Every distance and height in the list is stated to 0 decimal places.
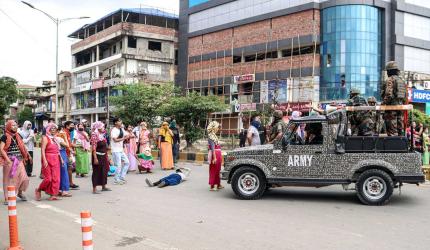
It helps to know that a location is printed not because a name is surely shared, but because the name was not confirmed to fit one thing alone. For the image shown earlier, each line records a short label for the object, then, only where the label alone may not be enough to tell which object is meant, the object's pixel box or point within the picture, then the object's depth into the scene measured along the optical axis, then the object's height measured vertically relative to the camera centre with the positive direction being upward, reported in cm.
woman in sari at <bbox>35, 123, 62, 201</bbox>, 930 -80
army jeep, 844 -61
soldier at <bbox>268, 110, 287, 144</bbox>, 1080 +14
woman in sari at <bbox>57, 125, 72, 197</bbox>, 980 -90
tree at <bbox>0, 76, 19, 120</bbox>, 4688 +382
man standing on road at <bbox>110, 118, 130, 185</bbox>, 1138 -58
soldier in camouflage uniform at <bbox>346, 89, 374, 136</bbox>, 919 +20
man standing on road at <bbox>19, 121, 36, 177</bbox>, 1333 -31
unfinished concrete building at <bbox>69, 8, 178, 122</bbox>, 5331 +972
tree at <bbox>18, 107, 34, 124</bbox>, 8350 +237
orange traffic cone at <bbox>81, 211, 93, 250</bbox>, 347 -79
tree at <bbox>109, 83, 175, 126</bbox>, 2734 +165
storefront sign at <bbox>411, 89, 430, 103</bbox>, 3766 +313
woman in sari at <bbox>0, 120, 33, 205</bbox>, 883 -60
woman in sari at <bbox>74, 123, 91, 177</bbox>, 1344 -66
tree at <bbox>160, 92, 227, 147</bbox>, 2517 +106
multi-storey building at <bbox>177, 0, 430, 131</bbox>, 4050 +796
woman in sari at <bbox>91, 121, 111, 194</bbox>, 1030 -66
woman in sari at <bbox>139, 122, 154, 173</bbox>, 1491 -51
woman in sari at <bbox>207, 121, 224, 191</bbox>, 1051 -61
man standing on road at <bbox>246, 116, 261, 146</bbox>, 1145 -14
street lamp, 3461 +820
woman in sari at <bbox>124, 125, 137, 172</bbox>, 1489 -74
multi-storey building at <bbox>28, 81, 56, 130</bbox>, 7581 +501
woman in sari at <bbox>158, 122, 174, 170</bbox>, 1590 -52
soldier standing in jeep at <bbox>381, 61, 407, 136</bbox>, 927 +83
